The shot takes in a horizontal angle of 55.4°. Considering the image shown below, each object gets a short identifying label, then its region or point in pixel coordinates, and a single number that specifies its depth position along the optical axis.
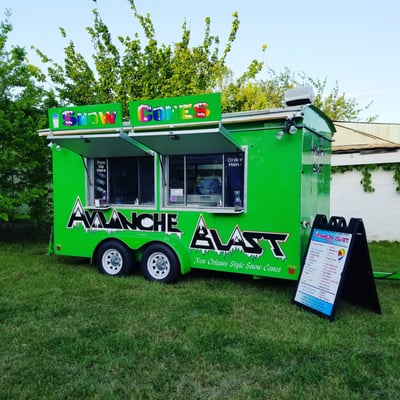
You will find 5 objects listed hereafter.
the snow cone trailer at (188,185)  5.13
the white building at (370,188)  9.63
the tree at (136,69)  11.13
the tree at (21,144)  8.59
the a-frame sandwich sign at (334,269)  4.32
